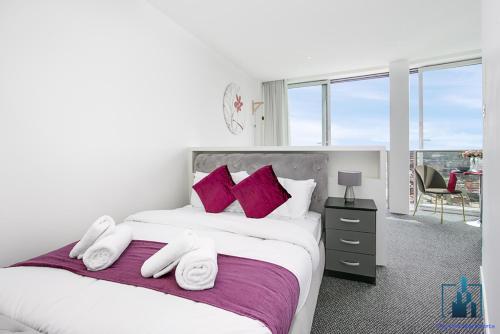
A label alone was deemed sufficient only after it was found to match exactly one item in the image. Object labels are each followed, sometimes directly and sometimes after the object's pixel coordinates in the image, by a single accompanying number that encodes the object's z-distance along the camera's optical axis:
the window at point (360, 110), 4.89
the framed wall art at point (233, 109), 4.09
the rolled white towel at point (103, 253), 1.27
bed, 0.85
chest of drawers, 2.15
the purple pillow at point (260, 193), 2.23
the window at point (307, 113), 5.29
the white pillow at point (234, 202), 2.48
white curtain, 5.32
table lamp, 2.29
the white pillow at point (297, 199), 2.28
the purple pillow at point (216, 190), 2.43
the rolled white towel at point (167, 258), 1.17
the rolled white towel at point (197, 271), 1.07
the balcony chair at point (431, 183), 3.92
